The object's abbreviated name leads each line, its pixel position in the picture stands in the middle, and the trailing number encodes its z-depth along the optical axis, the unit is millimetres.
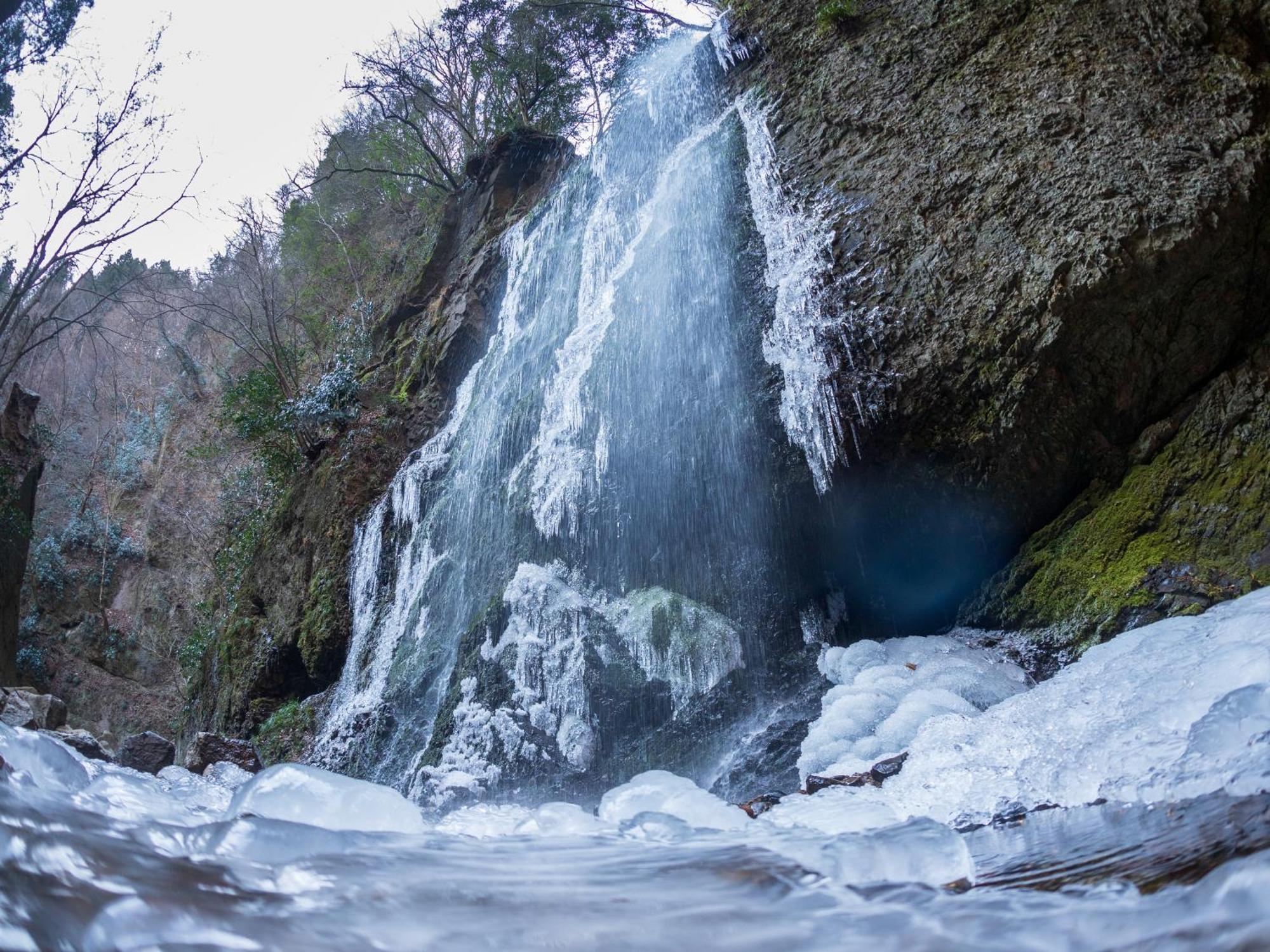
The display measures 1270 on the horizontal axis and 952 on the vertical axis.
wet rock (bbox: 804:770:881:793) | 3170
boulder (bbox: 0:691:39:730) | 6560
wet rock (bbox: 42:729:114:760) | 4906
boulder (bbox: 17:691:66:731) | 7973
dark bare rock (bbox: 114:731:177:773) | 5953
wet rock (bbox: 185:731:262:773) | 6277
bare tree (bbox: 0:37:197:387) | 9633
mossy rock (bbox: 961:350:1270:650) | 4105
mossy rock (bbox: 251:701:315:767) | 8328
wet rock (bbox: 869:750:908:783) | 3154
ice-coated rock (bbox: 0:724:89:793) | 1660
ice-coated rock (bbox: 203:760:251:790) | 5305
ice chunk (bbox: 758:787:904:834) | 2254
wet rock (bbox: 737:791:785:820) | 2953
